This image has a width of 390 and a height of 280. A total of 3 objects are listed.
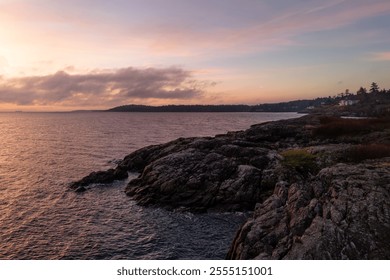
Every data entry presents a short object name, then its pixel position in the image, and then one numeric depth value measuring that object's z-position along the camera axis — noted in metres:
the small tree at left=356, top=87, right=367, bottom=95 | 184.25
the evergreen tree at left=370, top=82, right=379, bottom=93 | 182.62
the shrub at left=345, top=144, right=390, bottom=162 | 27.55
